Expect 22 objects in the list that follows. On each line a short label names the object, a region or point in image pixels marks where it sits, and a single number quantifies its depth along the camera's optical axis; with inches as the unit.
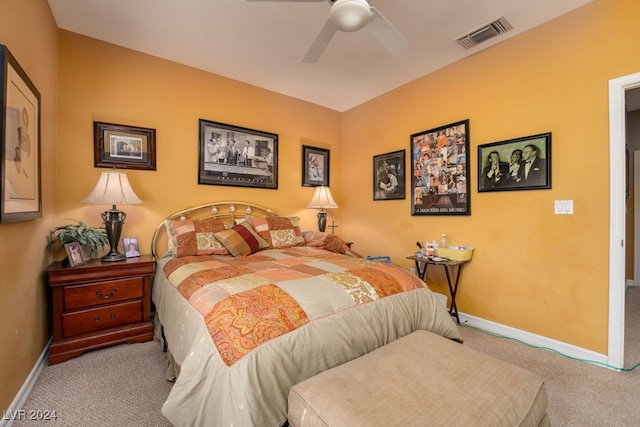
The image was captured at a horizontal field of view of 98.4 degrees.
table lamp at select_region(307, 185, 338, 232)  150.4
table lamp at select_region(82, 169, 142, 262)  93.3
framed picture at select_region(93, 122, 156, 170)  105.8
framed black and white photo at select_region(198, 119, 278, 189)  128.9
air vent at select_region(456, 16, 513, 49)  94.7
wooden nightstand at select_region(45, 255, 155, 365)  82.1
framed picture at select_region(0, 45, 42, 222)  53.7
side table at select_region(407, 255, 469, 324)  110.6
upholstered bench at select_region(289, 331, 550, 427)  37.9
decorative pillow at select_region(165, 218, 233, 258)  101.9
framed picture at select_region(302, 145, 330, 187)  163.0
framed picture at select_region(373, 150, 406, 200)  141.9
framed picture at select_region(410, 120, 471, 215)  116.0
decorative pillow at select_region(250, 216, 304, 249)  120.6
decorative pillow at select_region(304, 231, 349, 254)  126.0
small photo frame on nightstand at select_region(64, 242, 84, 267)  86.0
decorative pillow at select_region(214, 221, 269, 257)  104.9
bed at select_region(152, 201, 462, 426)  45.2
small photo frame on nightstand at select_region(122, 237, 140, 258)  105.8
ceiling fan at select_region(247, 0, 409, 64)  64.1
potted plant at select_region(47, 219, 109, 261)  89.6
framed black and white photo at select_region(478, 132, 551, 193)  94.5
